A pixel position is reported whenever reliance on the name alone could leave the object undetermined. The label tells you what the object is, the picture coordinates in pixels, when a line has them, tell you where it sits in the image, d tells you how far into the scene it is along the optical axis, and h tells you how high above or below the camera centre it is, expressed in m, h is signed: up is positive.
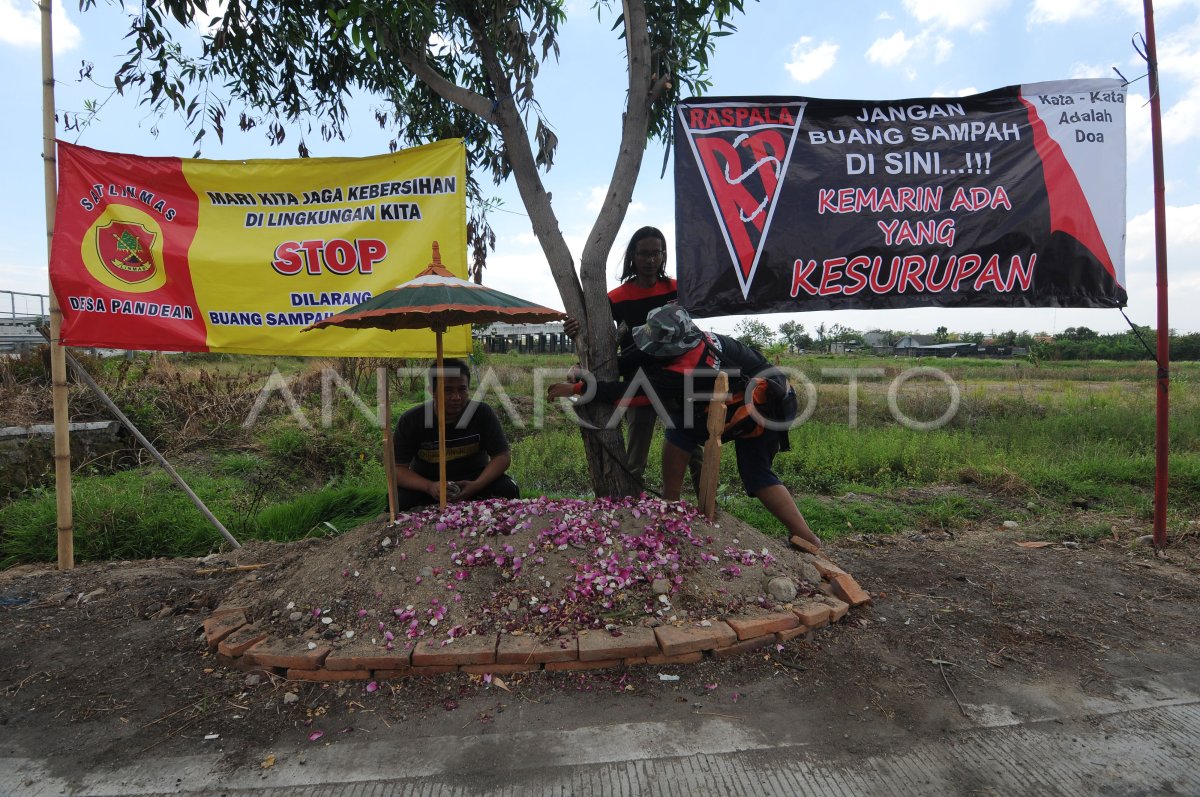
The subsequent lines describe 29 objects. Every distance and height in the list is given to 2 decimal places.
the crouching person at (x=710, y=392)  3.64 -0.04
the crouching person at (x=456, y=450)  4.13 -0.40
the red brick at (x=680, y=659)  2.74 -1.12
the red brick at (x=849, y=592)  3.24 -1.02
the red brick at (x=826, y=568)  3.44 -0.97
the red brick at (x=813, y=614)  2.97 -1.03
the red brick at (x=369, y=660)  2.66 -1.08
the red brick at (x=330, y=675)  2.69 -1.15
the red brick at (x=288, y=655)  2.70 -1.08
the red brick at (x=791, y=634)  2.92 -1.10
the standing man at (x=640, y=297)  4.12 +0.56
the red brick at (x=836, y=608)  3.07 -1.04
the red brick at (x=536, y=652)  2.67 -1.06
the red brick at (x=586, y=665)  2.70 -1.13
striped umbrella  3.16 +0.38
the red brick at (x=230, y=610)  3.15 -1.04
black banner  4.12 +1.06
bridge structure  17.70 +1.93
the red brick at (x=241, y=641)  2.84 -1.08
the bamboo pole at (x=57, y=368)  3.97 +0.16
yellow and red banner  4.22 +0.96
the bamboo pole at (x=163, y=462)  3.95 -0.43
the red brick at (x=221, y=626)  2.96 -1.06
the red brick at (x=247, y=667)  2.77 -1.15
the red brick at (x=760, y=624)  2.84 -1.03
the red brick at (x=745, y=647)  2.80 -1.11
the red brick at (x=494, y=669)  2.68 -1.12
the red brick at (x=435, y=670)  2.68 -1.13
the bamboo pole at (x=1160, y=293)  4.03 +0.51
